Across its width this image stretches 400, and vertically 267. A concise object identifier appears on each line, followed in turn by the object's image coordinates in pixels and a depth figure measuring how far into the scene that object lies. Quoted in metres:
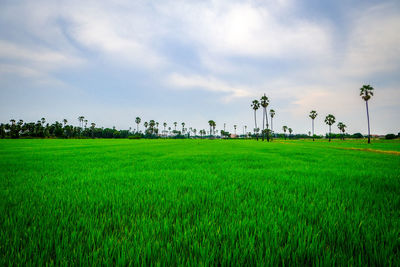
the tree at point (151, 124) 171.38
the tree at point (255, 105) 86.89
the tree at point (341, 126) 134.50
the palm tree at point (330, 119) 100.53
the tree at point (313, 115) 100.56
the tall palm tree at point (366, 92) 54.44
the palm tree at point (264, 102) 79.56
